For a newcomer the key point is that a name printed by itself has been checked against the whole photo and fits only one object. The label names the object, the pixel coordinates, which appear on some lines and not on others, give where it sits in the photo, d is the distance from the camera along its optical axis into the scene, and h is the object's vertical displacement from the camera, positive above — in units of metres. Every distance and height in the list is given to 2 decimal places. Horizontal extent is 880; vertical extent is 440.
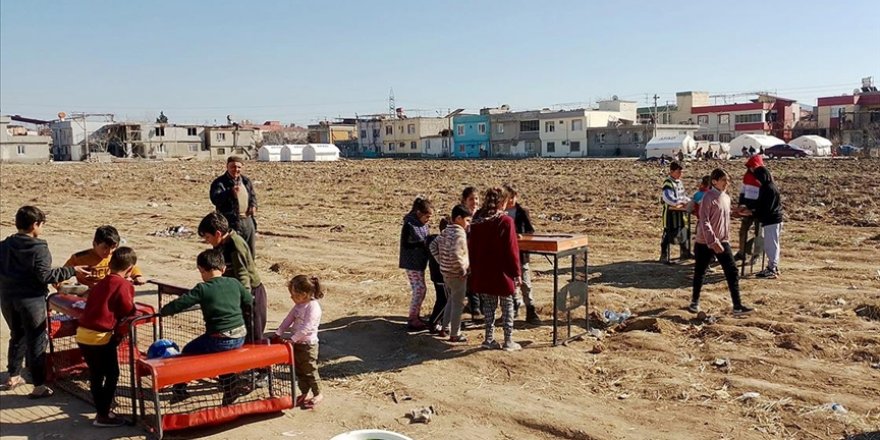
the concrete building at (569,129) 81.88 +3.22
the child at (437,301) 8.38 -1.54
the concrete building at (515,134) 87.38 +3.04
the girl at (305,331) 6.28 -1.39
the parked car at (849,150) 60.25 +0.13
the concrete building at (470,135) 92.50 +3.13
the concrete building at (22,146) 84.49 +2.77
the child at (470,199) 7.89 -0.40
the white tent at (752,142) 63.51 +1.04
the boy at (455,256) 7.55 -0.95
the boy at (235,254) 6.36 -0.76
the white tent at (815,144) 63.31 +0.70
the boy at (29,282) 6.36 -0.94
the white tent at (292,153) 78.81 +1.20
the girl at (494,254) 7.36 -0.92
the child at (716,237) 8.78 -0.96
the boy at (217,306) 5.71 -1.06
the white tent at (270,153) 80.00 +1.24
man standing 9.02 -0.39
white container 4.81 -1.73
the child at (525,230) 8.80 -0.83
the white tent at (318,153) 77.00 +1.11
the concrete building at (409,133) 102.69 +3.96
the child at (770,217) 10.77 -0.90
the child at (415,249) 8.10 -0.94
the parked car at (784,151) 60.97 +0.15
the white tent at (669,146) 60.28 +0.79
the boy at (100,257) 6.43 -0.77
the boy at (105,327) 5.77 -1.20
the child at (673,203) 11.92 -0.74
